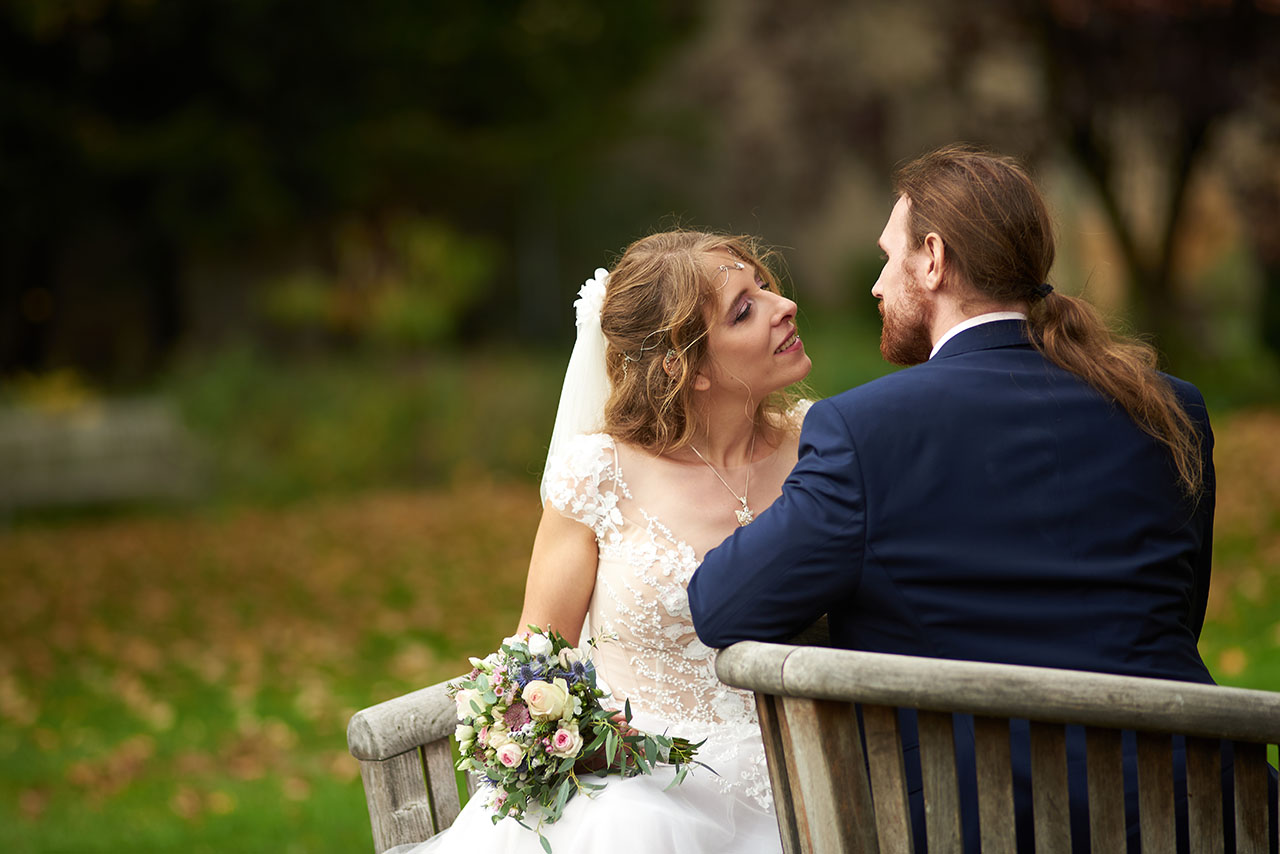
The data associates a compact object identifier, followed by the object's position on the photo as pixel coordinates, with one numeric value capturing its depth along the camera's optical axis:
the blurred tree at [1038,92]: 12.34
